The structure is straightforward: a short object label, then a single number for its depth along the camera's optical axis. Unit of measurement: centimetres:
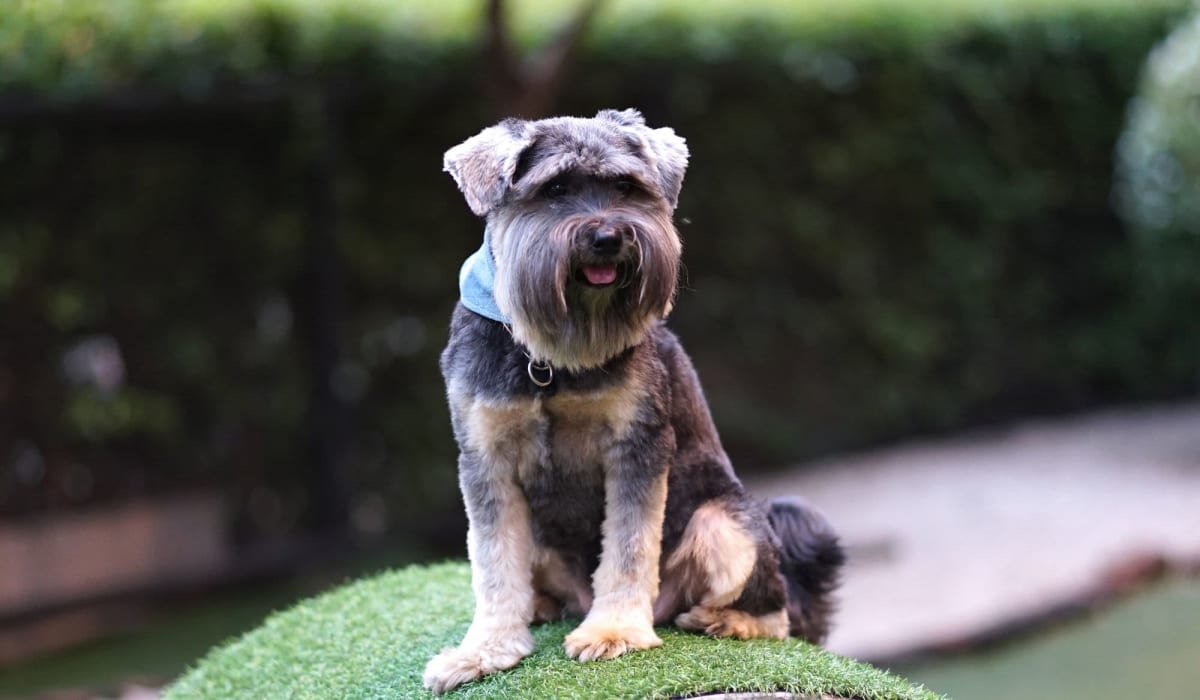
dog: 374
